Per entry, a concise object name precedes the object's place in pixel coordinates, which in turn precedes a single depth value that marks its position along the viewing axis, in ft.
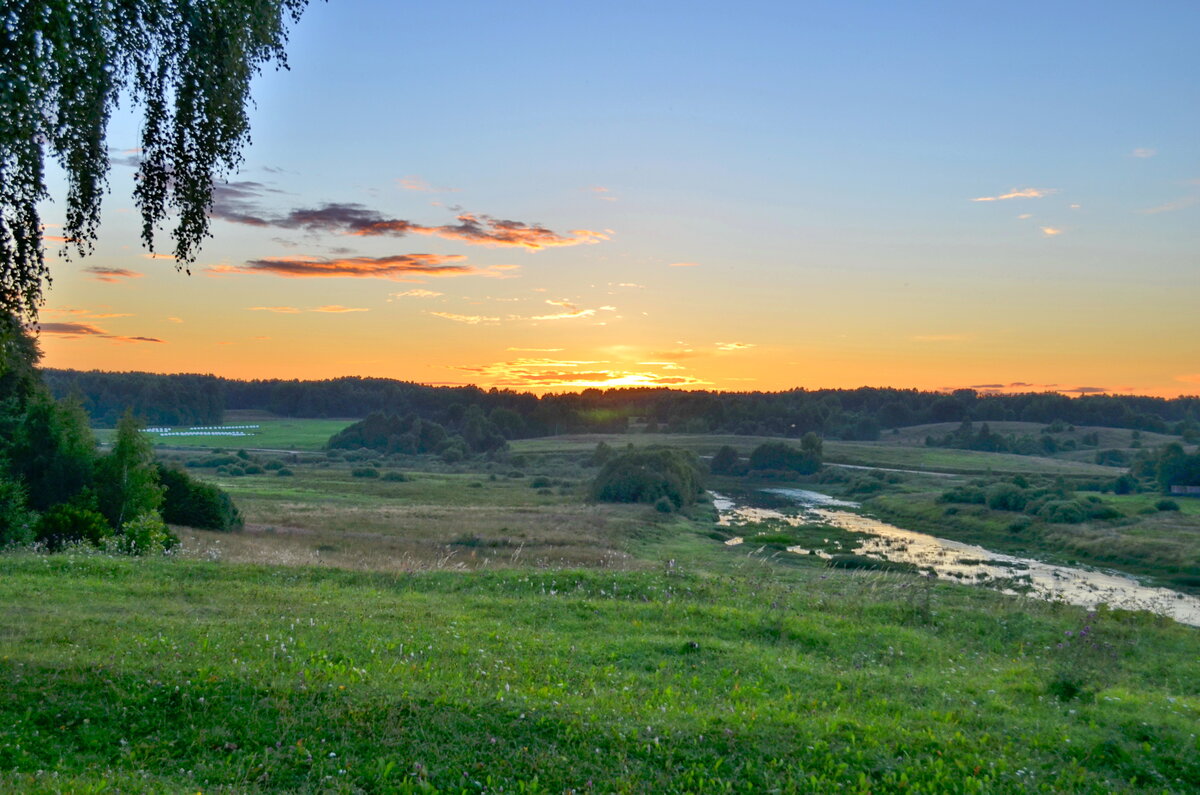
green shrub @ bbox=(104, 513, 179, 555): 74.90
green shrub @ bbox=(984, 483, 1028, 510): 231.91
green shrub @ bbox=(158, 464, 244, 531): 135.85
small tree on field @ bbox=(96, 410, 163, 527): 107.14
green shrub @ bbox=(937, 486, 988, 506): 246.68
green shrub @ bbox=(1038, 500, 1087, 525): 207.10
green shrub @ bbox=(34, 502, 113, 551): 80.18
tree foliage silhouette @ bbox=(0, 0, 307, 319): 28.81
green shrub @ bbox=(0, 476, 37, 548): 81.05
